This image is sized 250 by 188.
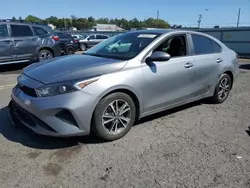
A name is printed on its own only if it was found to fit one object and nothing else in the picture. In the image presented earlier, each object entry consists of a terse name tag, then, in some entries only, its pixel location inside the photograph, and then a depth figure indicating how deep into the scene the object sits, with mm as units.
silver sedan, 2457
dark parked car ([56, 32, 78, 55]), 12349
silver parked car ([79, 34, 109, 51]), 17863
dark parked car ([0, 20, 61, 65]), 6914
